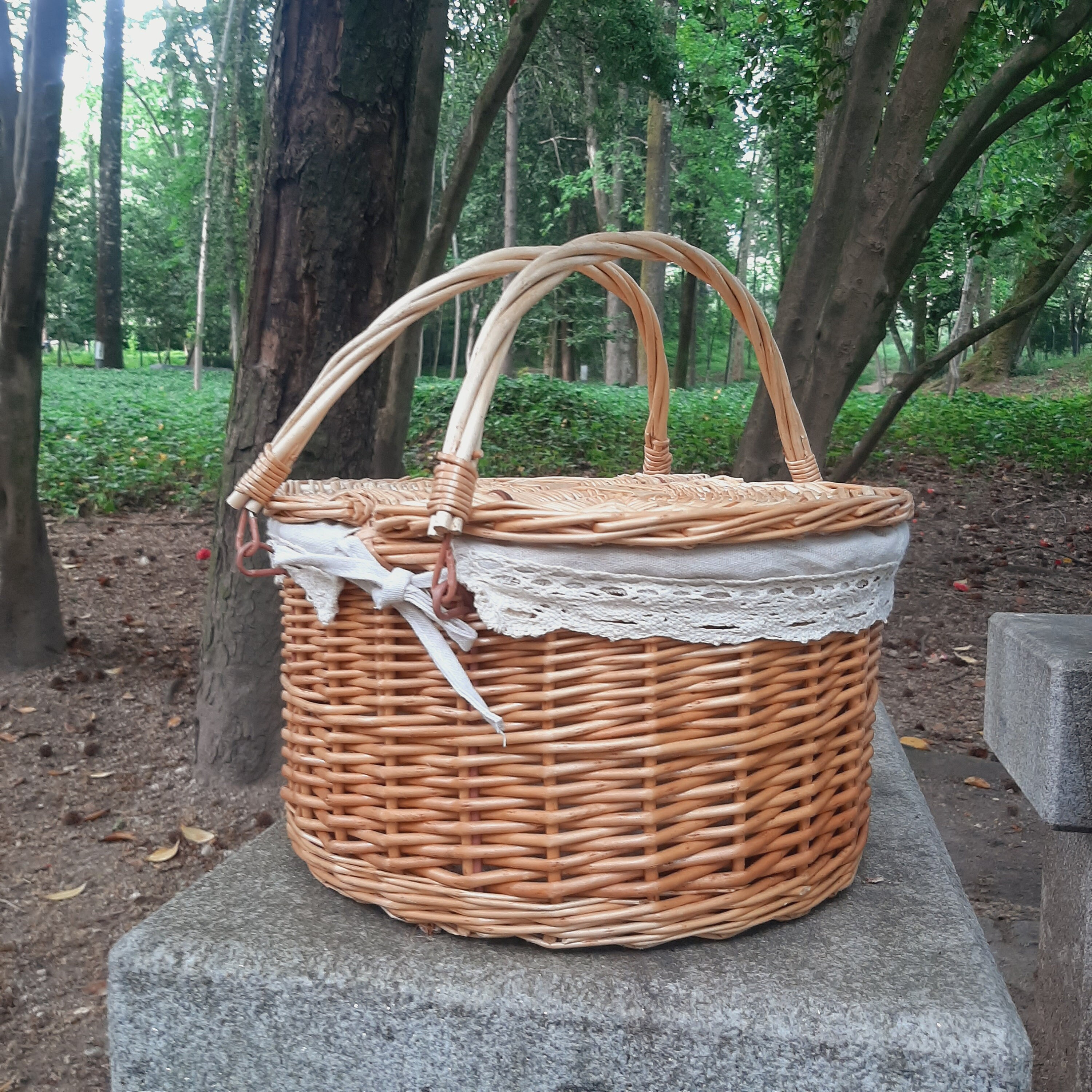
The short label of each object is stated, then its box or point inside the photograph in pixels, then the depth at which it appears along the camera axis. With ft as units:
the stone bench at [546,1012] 3.47
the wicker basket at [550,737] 3.57
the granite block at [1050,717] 5.18
